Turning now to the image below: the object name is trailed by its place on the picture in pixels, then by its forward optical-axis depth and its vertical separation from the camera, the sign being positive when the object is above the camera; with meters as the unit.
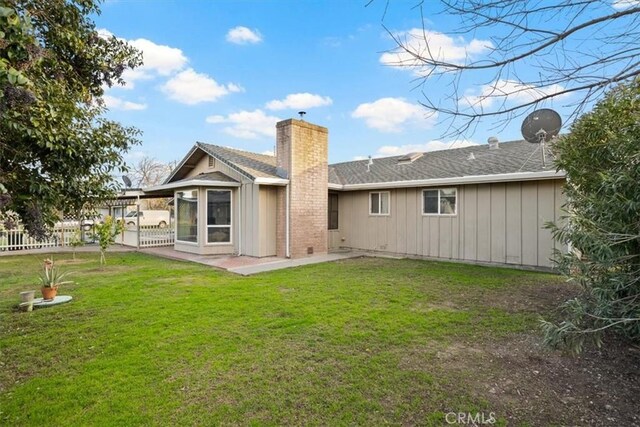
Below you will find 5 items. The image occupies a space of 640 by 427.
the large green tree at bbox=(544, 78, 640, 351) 2.76 -0.11
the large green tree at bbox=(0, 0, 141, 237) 2.67 +0.91
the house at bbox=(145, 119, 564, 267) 9.52 +0.35
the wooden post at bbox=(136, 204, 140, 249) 14.17 -0.73
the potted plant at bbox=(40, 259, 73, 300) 6.17 -1.26
